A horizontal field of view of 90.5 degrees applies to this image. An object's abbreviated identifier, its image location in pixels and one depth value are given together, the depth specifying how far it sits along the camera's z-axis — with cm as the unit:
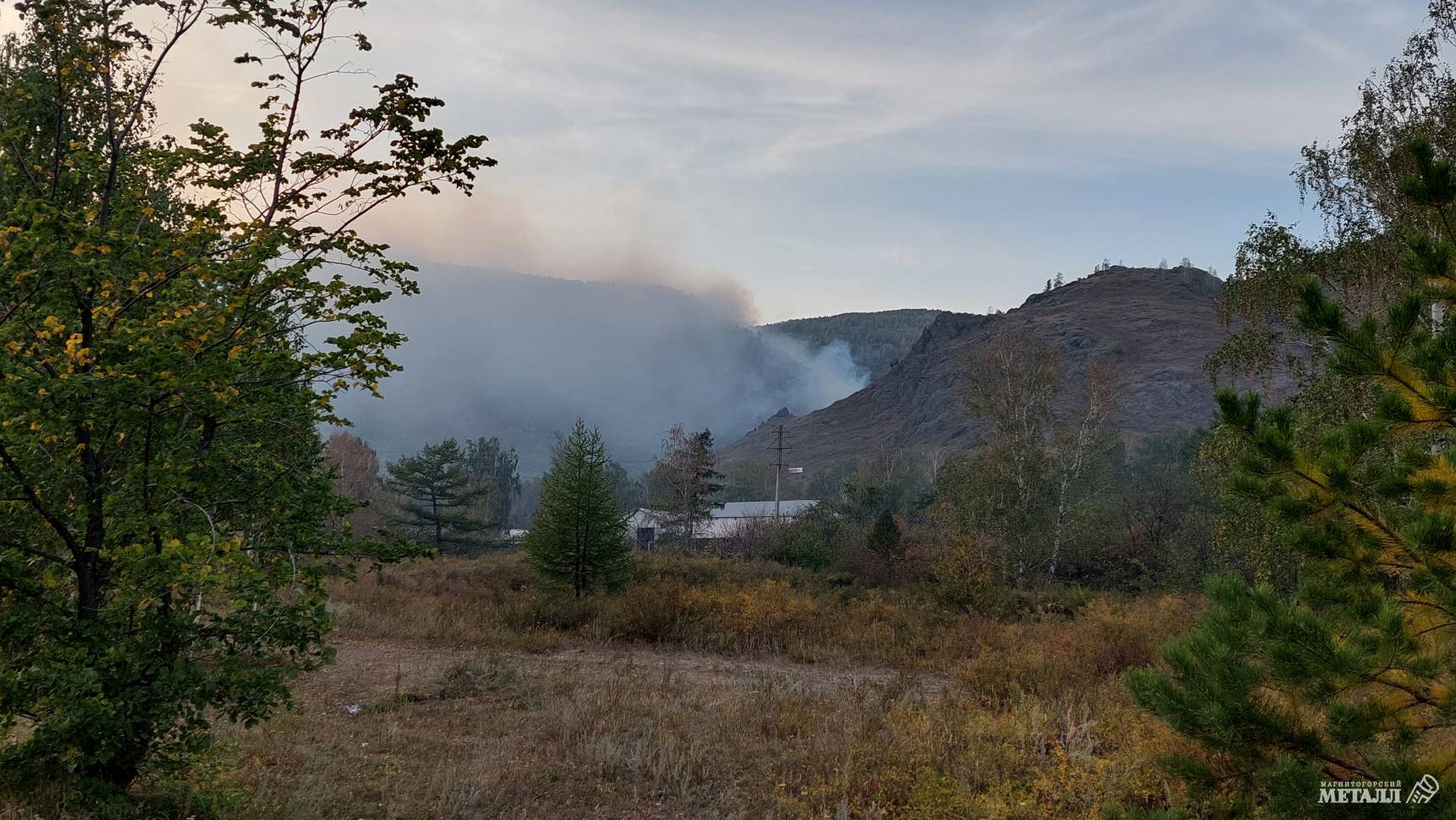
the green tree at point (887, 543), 3116
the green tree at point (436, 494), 4650
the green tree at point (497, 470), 8750
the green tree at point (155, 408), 423
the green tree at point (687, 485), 4634
